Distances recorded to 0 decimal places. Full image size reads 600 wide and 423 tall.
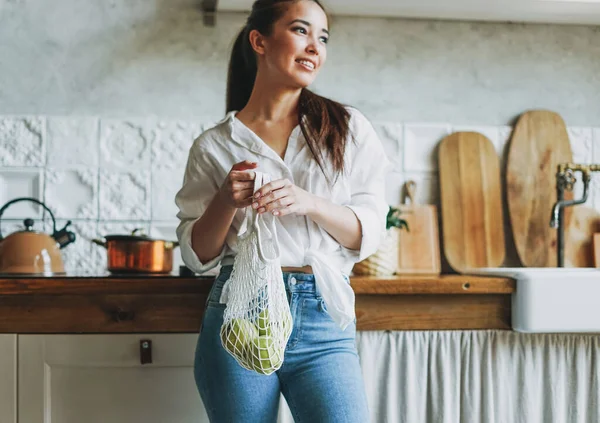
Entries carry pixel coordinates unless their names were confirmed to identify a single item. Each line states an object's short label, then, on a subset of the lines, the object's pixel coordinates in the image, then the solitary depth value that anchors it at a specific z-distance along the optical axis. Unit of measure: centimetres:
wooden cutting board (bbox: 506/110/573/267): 219
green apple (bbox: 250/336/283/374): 117
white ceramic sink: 162
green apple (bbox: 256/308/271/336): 119
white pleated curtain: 163
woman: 125
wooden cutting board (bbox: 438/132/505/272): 217
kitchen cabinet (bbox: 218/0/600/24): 205
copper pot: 174
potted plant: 194
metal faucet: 209
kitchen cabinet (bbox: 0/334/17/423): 157
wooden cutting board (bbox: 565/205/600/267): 218
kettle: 174
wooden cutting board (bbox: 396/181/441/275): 212
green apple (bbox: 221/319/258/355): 118
